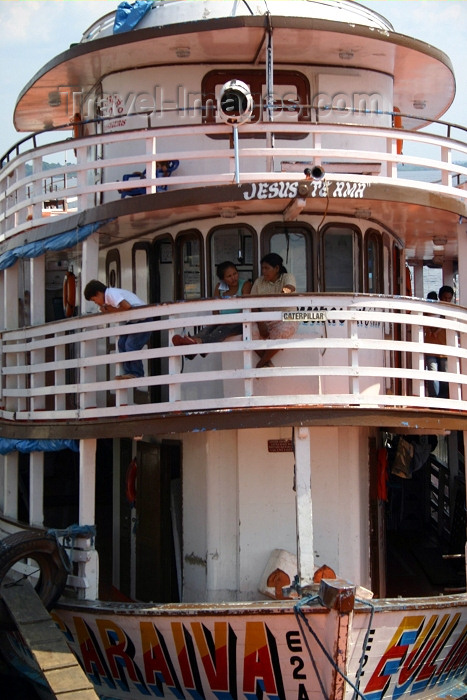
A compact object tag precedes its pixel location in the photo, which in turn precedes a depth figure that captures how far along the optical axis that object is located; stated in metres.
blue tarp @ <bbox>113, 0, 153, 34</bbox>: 12.38
